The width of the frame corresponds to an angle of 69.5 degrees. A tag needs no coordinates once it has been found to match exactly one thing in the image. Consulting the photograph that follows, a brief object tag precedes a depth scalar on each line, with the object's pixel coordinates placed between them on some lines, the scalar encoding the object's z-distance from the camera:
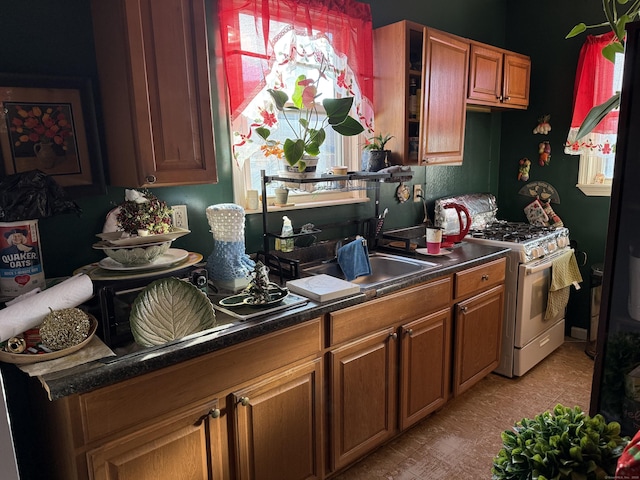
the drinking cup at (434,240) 2.61
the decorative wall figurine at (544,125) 3.60
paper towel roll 1.29
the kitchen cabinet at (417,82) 2.62
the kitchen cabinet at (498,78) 3.03
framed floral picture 1.62
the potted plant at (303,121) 2.20
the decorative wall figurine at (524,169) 3.75
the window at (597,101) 3.21
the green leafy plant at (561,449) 0.92
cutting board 1.83
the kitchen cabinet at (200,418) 1.29
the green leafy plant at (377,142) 2.70
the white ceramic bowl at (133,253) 1.57
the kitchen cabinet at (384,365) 1.93
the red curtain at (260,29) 2.07
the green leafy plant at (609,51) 1.41
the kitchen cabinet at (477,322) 2.50
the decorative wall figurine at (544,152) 3.62
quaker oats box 1.47
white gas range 2.86
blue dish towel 2.28
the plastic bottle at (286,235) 2.31
